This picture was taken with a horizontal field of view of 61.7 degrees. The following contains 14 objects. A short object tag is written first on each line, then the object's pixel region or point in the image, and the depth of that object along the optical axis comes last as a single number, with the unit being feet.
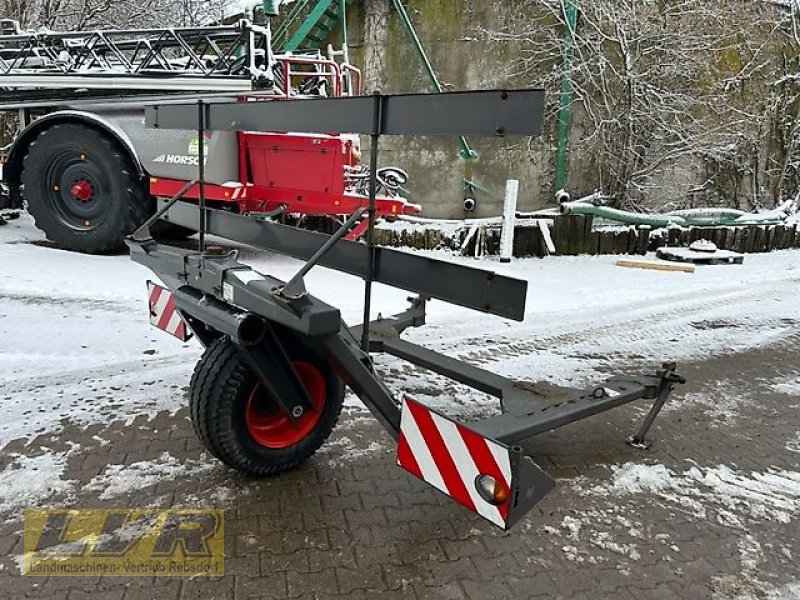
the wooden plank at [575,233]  32.04
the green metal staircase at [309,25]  41.60
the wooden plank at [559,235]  31.96
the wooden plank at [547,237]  31.53
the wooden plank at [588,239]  32.24
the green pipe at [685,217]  34.91
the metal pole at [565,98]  40.45
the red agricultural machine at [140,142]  23.68
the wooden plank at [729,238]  35.51
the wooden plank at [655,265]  30.30
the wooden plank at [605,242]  32.76
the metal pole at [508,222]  29.04
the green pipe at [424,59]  42.39
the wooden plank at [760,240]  36.27
